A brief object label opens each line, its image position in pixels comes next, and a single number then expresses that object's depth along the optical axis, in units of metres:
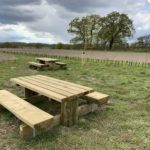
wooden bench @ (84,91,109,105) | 2.48
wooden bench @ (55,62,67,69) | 6.73
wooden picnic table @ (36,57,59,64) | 6.66
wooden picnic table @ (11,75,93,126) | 2.14
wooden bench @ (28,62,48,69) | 6.52
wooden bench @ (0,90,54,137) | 1.78
